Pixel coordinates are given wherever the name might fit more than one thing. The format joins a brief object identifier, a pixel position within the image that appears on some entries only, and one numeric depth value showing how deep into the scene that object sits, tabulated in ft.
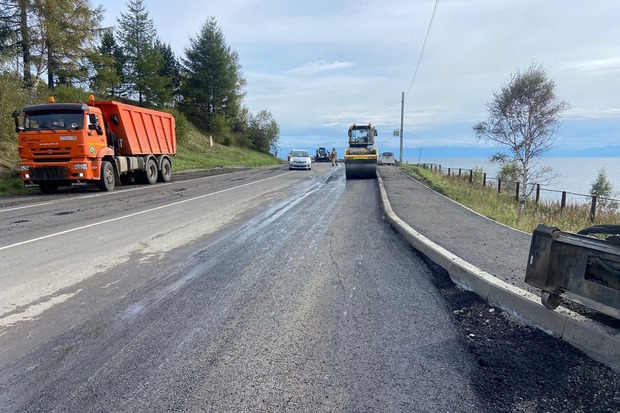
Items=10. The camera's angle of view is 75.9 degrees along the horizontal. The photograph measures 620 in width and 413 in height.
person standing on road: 149.80
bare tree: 77.97
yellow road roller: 76.59
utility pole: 135.85
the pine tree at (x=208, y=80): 164.52
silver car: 111.45
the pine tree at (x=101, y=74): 93.66
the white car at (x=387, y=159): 158.20
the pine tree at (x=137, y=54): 135.53
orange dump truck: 48.01
